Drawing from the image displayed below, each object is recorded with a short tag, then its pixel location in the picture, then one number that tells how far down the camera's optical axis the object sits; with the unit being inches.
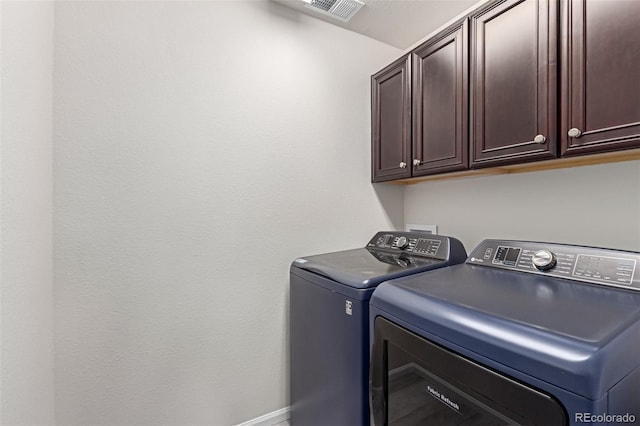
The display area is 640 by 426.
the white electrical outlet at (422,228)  77.1
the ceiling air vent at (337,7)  62.7
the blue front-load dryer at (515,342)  21.9
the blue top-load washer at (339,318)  43.8
